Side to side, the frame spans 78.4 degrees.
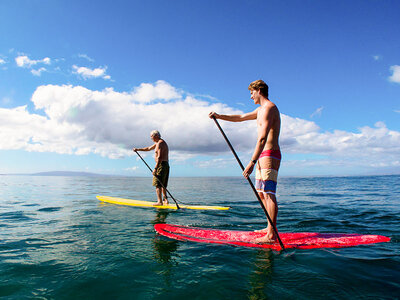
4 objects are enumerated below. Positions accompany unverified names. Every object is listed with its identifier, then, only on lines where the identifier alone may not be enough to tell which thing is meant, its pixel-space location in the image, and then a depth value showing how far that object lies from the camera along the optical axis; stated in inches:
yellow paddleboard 361.3
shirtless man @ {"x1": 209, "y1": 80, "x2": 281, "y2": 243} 165.3
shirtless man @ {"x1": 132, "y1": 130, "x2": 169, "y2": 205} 376.6
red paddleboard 168.9
